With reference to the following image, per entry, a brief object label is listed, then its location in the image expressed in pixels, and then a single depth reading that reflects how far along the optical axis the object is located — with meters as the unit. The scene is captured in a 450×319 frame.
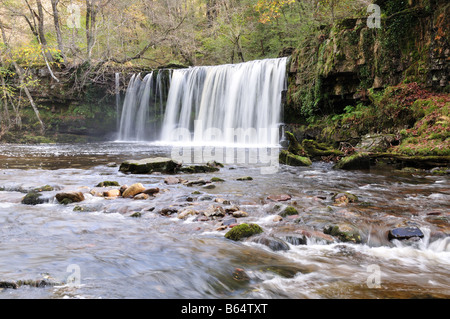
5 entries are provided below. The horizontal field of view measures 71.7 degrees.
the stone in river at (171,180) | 7.27
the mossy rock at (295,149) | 10.83
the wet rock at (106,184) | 6.79
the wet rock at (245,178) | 7.70
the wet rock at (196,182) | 7.09
